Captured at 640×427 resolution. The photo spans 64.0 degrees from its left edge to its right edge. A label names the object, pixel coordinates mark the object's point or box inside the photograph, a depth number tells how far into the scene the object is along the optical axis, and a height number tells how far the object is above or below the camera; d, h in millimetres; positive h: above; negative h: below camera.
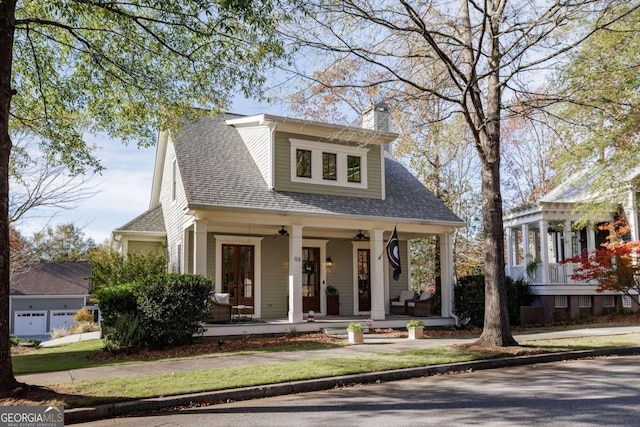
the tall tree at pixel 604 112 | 12039 +3993
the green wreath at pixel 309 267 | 18062 +83
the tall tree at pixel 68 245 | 49094 +2706
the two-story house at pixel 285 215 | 14984 +1654
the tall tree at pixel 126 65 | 9867 +4429
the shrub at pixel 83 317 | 25062 -2268
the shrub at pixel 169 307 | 11875 -854
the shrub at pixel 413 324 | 13484 -1456
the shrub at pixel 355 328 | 12552 -1442
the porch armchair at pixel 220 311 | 14328 -1154
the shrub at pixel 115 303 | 12336 -779
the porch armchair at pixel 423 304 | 17333 -1203
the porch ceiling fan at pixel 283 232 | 15984 +1169
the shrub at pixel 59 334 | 22266 -2754
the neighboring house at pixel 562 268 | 18531 -2
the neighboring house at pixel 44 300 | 34281 -2009
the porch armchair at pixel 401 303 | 18719 -1258
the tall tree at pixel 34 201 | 17547 +2398
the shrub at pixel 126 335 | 11711 -1474
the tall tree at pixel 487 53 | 10039 +4518
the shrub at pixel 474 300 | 16141 -1023
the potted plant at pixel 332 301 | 18219 -1135
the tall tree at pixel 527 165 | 29906 +6198
